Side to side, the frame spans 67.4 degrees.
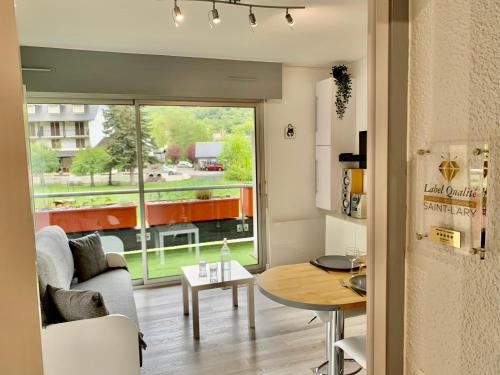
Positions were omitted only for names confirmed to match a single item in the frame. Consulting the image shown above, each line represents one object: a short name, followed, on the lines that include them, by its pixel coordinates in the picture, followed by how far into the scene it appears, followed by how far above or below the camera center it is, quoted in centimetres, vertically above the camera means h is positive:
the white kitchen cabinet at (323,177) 476 -28
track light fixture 262 +111
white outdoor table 463 -91
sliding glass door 419 -26
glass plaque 68 -8
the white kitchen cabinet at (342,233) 410 -91
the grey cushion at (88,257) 344 -90
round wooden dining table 191 -74
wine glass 246 -66
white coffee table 321 -109
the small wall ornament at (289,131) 486 +33
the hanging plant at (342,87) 463 +84
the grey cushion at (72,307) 226 -87
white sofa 219 -110
